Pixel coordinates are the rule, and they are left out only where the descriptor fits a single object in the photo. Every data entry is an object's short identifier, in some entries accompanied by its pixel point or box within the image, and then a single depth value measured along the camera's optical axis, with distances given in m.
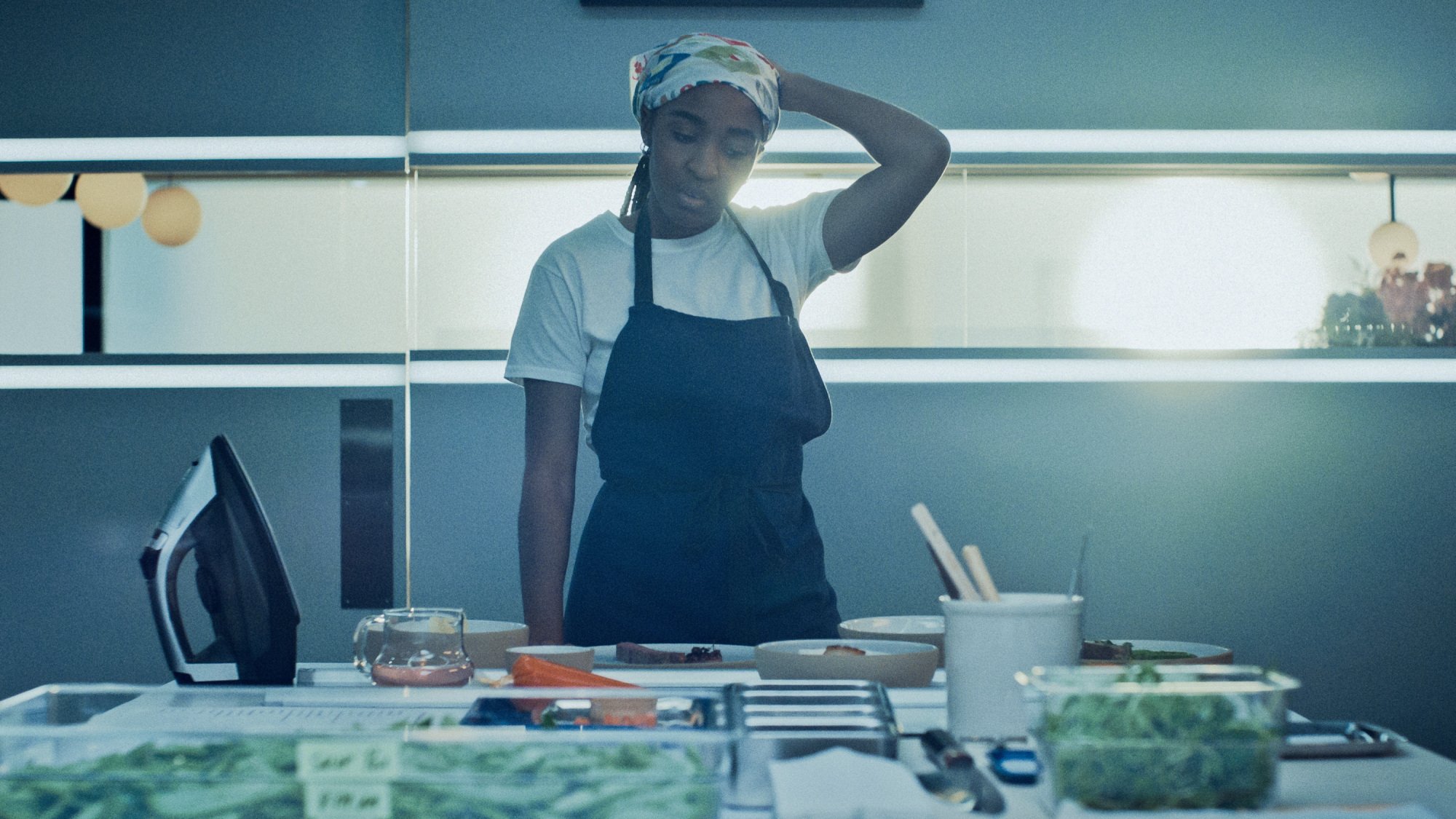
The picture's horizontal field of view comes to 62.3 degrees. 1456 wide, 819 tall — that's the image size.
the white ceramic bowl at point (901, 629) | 1.20
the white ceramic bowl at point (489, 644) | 1.23
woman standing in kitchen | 1.58
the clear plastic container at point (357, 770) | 0.58
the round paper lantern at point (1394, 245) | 2.40
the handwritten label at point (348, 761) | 0.59
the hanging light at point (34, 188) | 2.56
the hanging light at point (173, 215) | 2.49
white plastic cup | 0.86
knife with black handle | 0.72
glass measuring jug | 1.04
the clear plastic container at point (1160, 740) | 0.64
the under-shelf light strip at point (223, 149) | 2.34
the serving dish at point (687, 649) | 1.16
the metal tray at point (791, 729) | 0.73
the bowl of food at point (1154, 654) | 1.08
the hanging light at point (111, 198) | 2.52
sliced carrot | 0.90
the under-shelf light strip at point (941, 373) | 2.26
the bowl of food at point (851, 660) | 1.02
